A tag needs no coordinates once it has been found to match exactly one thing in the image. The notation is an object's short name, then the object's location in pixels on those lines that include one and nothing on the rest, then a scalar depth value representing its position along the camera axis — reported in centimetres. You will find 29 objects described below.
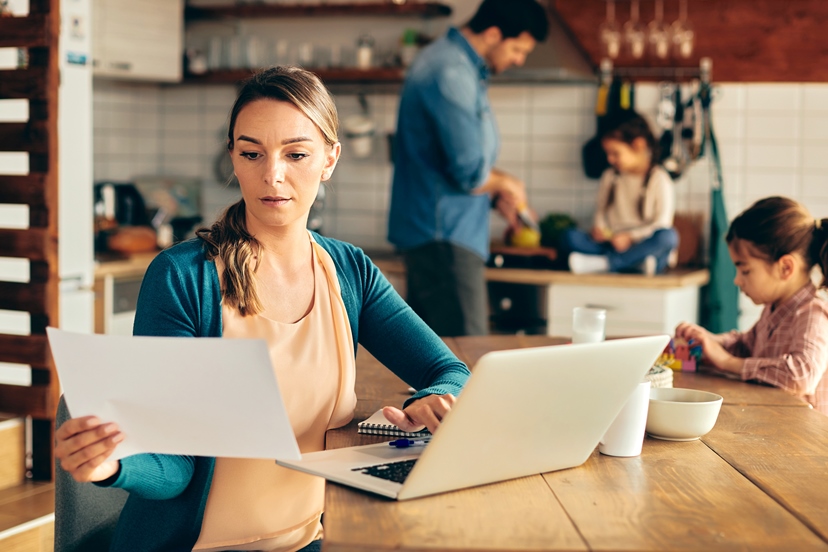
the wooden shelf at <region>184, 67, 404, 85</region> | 407
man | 305
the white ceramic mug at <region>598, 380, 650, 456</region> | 128
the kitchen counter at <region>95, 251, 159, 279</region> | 354
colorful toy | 196
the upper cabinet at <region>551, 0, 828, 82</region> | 374
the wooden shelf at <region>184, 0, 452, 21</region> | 405
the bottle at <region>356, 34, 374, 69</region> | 415
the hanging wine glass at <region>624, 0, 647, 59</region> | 370
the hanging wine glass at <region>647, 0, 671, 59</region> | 369
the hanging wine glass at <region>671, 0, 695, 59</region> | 366
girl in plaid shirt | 188
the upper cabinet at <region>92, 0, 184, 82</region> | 391
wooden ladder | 272
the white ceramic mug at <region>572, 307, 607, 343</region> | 176
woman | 129
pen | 128
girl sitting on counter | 360
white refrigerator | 293
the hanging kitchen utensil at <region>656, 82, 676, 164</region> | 380
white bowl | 136
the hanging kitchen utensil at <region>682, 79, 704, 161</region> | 378
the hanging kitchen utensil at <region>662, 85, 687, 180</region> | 380
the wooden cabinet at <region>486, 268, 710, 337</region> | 346
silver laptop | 103
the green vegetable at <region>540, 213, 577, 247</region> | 383
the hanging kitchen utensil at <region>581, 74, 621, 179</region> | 388
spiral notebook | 137
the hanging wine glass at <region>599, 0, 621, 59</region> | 371
